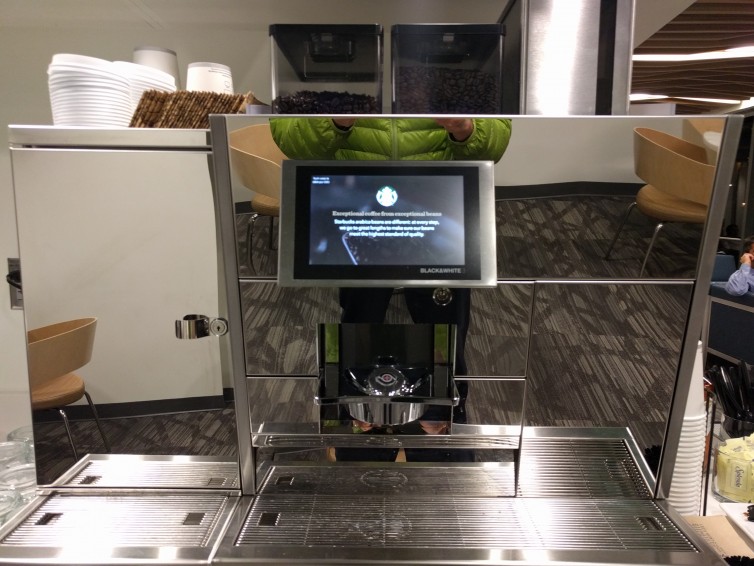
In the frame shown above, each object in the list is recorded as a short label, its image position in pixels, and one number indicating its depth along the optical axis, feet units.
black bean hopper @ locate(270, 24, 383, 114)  3.33
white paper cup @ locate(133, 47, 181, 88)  3.95
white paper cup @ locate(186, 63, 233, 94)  3.55
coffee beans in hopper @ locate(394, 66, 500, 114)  3.34
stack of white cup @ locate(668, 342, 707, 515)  3.58
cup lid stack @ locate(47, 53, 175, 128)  3.14
